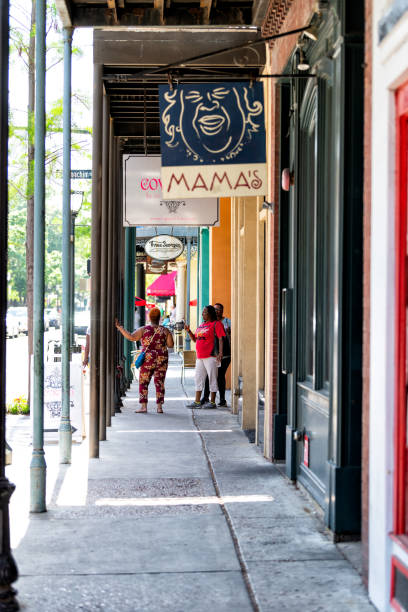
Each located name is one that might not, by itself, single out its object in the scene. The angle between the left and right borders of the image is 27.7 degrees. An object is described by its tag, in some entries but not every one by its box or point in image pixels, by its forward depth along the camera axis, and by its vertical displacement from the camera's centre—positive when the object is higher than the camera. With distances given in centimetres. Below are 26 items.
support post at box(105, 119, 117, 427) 1189 -26
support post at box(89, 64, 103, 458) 982 +70
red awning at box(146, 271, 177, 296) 4328 +36
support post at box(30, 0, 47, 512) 690 -14
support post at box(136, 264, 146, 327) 3247 +29
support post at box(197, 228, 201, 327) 2403 -25
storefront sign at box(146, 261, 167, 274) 3986 +144
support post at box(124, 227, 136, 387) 1959 +12
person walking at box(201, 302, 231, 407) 1491 -132
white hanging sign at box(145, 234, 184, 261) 2102 +121
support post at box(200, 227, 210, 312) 2211 +59
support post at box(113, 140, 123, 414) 1452 +52
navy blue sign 779 +162
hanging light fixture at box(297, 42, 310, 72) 705 +201
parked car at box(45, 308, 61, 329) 7275 -255
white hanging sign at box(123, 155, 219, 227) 1328 +154
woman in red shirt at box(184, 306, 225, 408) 1423 -95
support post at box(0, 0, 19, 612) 446 -29
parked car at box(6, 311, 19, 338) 5812 -240
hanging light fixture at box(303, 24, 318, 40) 679 +216
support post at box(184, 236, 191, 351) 3042 +6
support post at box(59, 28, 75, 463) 927 +32
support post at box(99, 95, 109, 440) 1047 +32
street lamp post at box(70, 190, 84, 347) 1766 +199
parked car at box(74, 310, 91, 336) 4566 -199
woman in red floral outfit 1403 -105
